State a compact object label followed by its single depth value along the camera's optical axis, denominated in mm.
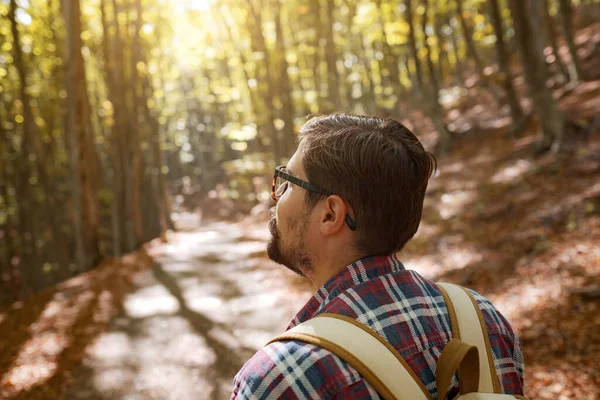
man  1218
